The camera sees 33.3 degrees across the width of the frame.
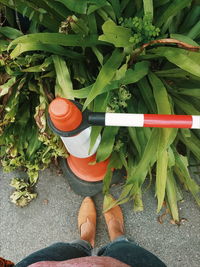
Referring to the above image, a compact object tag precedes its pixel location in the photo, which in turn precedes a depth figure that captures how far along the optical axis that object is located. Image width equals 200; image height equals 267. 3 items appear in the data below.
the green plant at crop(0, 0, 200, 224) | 1.01
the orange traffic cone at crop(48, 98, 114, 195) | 0.89
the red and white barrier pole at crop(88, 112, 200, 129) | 0.87
